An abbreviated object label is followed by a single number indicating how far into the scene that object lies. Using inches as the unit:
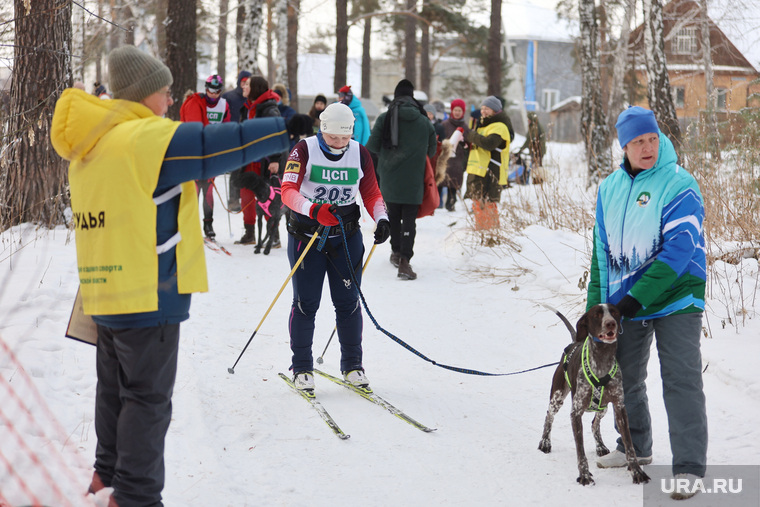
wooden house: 1003.3
